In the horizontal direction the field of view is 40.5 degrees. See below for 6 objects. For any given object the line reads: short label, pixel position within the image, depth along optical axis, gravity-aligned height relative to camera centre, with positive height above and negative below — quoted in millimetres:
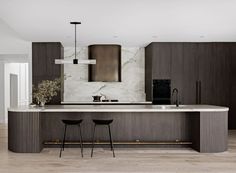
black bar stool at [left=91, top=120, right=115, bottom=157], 5988 -703
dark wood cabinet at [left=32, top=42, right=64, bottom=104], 8828 +624
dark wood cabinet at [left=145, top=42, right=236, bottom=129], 8938 +405
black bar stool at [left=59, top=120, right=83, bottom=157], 6052 -709
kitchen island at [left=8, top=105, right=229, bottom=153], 6668 -875
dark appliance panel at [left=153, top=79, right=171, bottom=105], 8852 -184
